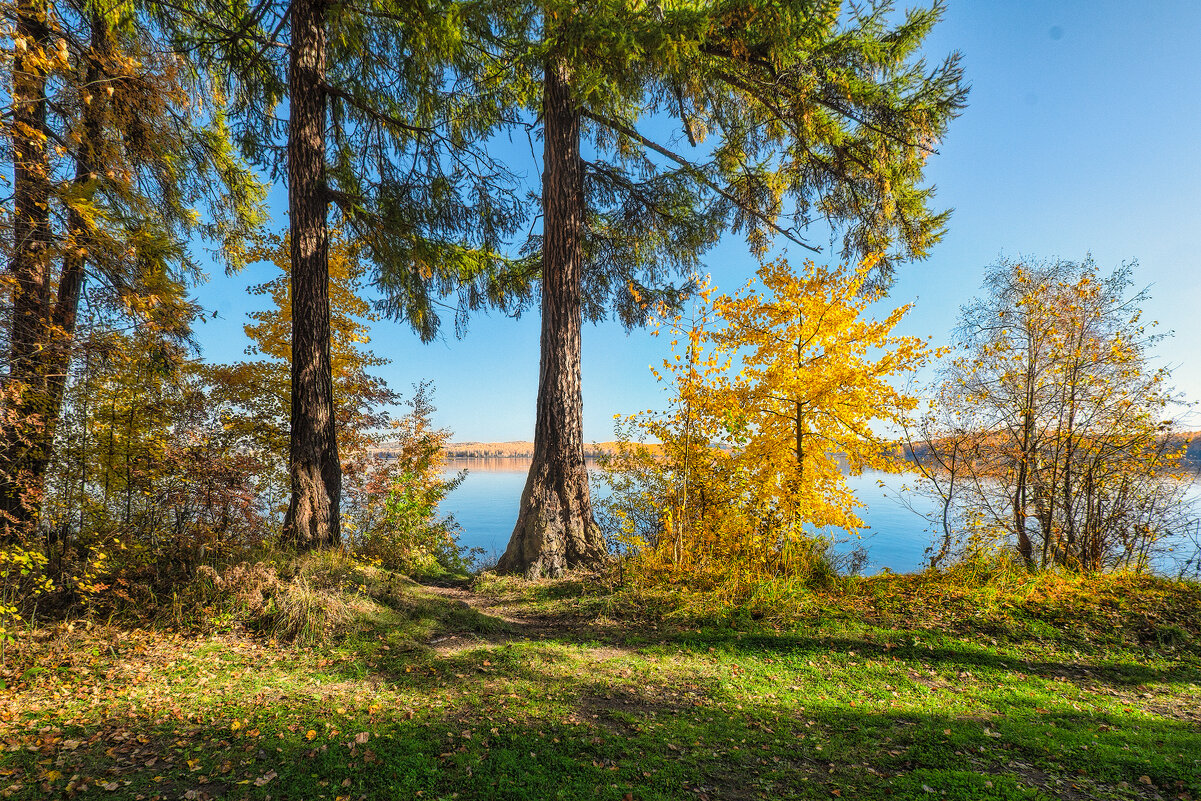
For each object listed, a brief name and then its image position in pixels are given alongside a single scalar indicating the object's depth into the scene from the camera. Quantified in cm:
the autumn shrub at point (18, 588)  307
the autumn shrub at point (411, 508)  708
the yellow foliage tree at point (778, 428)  561
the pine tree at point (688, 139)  559
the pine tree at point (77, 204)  343
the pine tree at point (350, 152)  568
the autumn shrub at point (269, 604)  397
